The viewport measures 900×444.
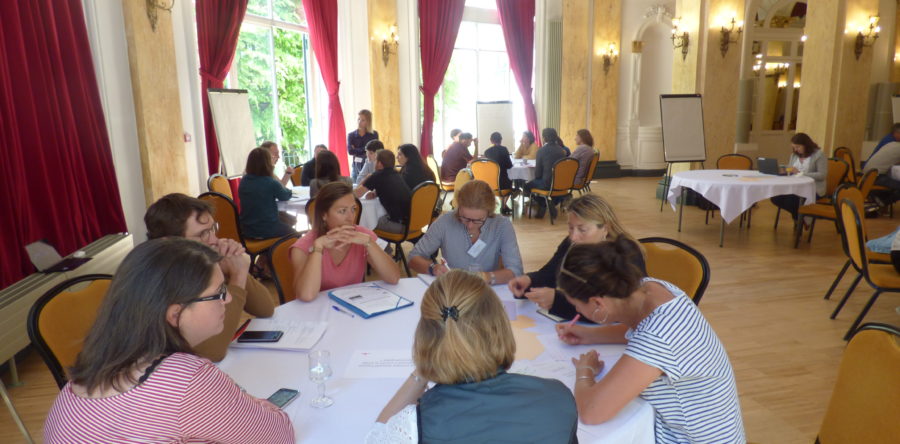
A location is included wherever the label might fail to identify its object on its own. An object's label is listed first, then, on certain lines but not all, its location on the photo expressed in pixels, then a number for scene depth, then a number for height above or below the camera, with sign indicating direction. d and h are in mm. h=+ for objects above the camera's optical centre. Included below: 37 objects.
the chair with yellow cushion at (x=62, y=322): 1764 -629
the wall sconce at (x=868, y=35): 7742 +1043
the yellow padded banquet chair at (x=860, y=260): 3340 -920
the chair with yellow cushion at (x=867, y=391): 1328 -691
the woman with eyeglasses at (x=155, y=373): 1107 -491
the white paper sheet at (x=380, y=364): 1645 -732
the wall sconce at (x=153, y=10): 4730 +989
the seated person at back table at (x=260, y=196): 4633 -592
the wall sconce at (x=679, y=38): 8664 +1188
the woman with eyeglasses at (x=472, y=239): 2811 -612
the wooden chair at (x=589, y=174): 8070 -827
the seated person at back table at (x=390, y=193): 5020 -636
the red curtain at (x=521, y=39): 11078 +1587
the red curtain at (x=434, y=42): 9844 +1389
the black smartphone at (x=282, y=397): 1478 -726
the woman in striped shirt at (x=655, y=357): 1380 -601
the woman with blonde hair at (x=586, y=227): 2480 -487
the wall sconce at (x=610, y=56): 11242 +1211
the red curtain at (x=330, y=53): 7941 +1013
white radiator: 2840 -892
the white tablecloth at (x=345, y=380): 1369 -734
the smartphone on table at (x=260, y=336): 1857 -704
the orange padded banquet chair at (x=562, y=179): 7258 -802
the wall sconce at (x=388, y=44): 8938 +1235
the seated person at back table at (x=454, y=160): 8461 -599
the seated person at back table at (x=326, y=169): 4969 -408
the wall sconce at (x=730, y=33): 8375 +1201
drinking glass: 1470 -653
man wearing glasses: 1761 -479
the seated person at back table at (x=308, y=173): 6106 -537
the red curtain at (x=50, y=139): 3279 -64
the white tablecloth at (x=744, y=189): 5771 -787
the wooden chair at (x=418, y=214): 4875 -828
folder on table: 2158 -715
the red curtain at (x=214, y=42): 5926 +896
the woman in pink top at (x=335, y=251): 2375 -576
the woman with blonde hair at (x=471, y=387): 1072 -527
